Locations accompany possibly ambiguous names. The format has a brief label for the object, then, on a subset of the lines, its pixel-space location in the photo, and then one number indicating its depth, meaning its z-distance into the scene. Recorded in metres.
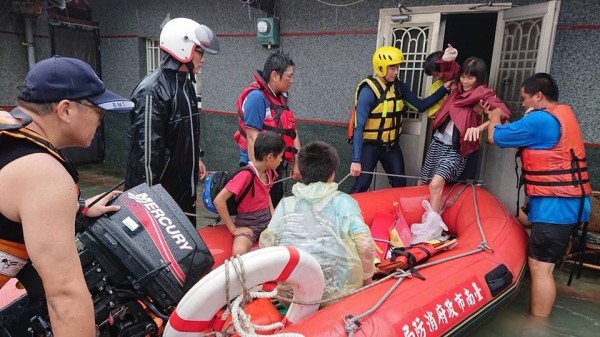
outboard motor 1.39
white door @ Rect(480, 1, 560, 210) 3.05
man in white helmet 2.37
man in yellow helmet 3.58
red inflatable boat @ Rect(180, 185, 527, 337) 1.72
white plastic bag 3.09
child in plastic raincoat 1.82
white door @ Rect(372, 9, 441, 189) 3.93
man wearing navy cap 0.94
